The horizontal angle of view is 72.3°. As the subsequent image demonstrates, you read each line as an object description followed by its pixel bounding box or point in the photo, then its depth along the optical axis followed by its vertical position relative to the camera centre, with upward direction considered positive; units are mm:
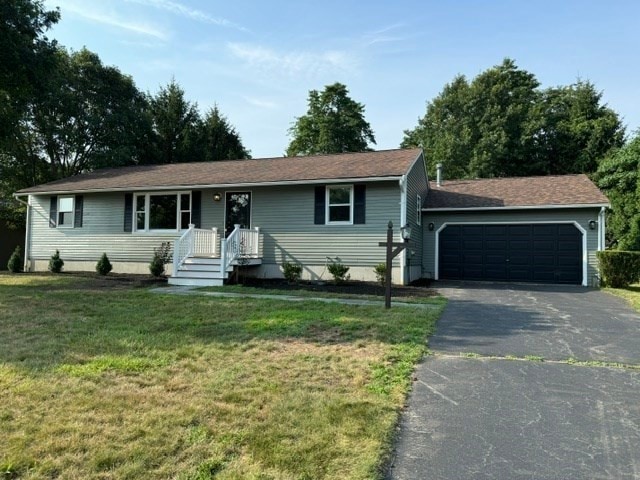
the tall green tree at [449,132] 29750 +8814
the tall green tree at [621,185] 20375 +3352
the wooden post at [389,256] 7840 -126
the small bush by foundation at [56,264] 15383 -676
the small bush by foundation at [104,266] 14273 -672
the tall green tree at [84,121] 24031 +7020
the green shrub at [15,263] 15844 -684
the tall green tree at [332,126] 34312 +9837
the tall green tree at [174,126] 28656 +8023
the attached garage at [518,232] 13812 +615
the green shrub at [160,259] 13492 -402
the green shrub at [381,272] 12273 -660
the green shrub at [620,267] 12625 -443
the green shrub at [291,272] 12992 -722
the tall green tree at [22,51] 11117 +5106
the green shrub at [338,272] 12469 -672
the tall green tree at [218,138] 29406 +7453
